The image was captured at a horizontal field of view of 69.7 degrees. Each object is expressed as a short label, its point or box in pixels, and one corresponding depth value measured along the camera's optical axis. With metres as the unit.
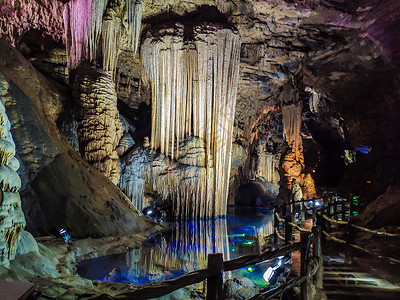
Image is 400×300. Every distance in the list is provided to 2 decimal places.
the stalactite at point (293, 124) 16.53
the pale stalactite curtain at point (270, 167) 21.95
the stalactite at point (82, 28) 9.80
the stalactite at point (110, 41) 10.23
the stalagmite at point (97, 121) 9.52
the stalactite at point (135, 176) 11.83
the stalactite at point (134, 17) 10.52
